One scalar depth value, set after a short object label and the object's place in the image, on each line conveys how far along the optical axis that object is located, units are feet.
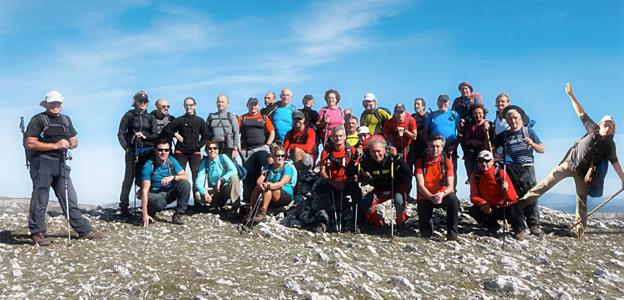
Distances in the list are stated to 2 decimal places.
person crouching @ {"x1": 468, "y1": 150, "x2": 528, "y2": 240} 43.93
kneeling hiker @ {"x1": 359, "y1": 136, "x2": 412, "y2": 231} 44.73
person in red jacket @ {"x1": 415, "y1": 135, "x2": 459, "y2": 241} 43.19
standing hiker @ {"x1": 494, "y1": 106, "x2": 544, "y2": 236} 45.55
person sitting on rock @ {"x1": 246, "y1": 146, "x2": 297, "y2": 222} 48.03
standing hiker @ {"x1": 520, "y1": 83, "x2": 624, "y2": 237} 44.24
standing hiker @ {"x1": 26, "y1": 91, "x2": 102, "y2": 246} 39.75
